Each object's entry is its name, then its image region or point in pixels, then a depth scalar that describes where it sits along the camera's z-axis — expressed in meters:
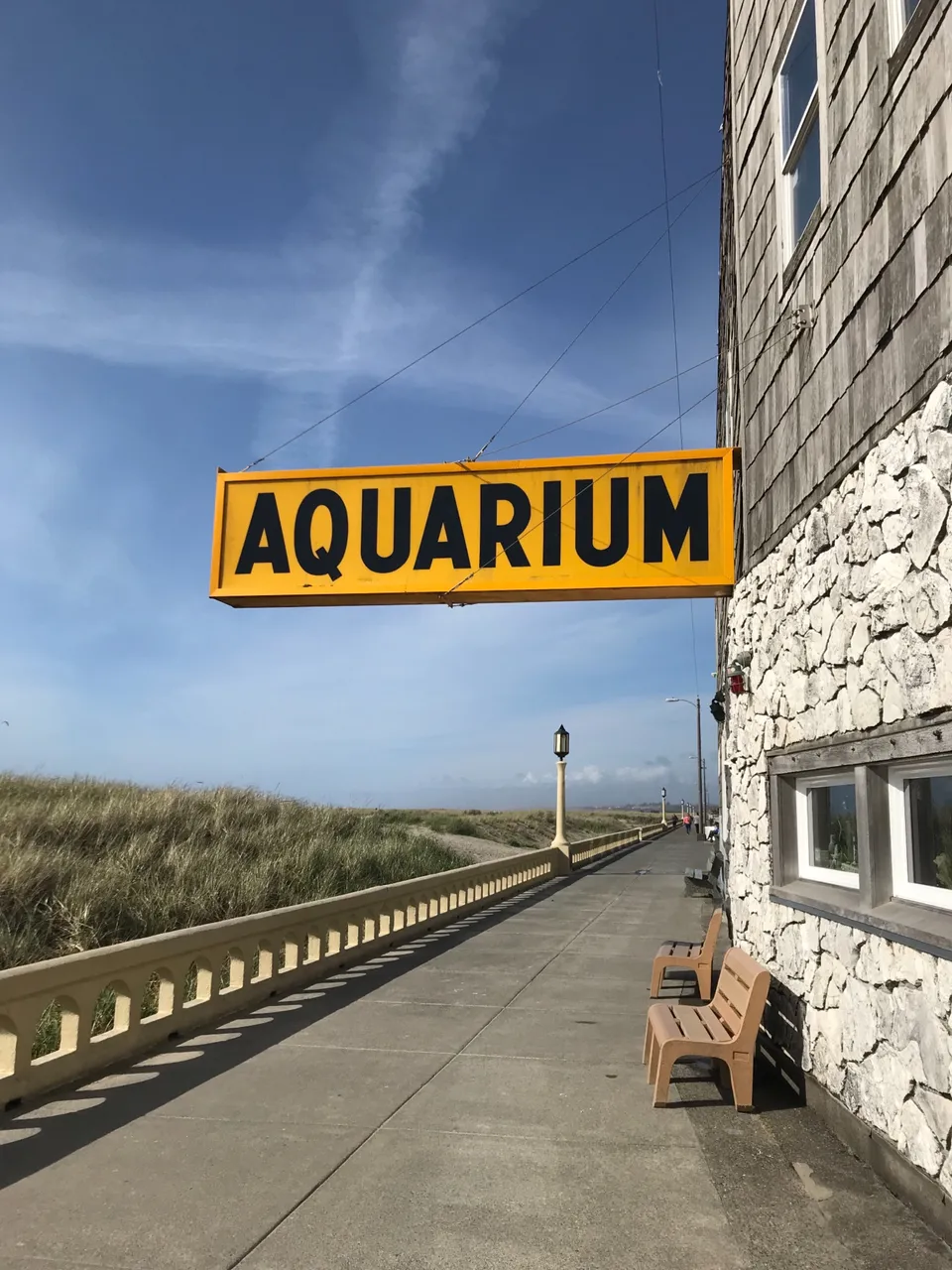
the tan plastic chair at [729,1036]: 5.40
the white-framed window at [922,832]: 4.20
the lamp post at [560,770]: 25.28
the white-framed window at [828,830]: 5.44
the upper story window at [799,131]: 6.24
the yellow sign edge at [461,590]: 8.36
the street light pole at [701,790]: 50.97
